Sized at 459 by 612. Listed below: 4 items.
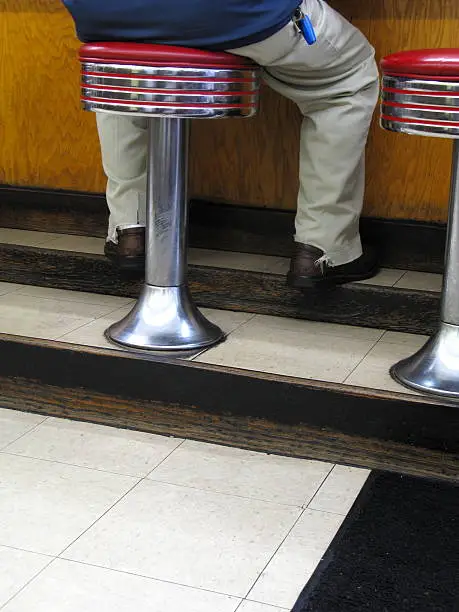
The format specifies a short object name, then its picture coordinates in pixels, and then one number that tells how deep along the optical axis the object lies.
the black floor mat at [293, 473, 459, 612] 1.84
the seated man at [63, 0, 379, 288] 2.26
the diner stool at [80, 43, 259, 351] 2.30
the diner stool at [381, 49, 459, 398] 2.12
